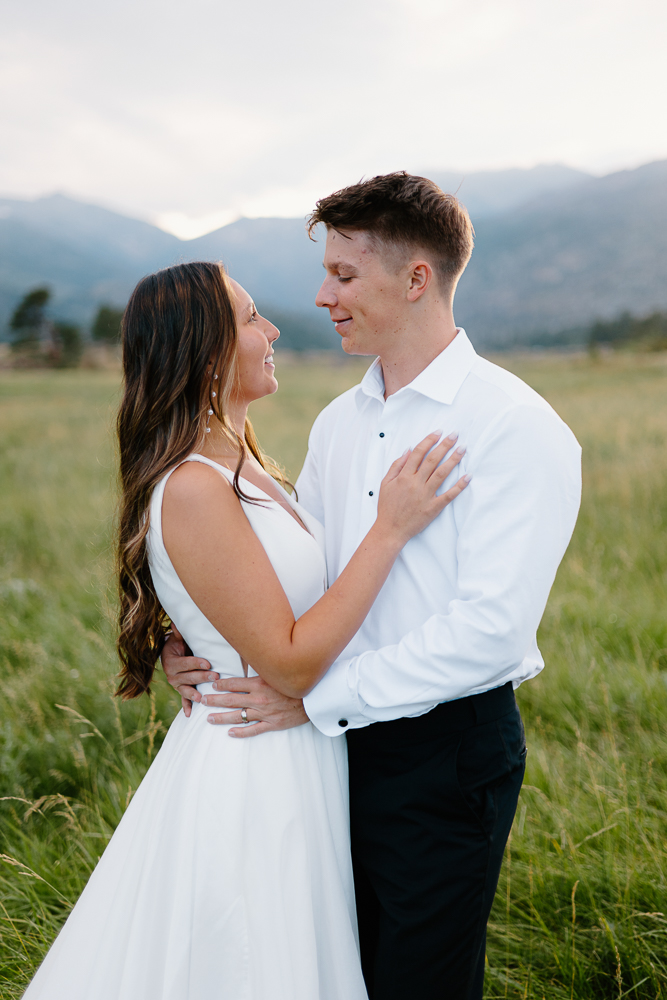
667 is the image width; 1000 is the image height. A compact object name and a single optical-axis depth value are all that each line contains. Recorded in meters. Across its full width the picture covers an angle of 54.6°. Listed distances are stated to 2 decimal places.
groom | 1.82
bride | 1.81
